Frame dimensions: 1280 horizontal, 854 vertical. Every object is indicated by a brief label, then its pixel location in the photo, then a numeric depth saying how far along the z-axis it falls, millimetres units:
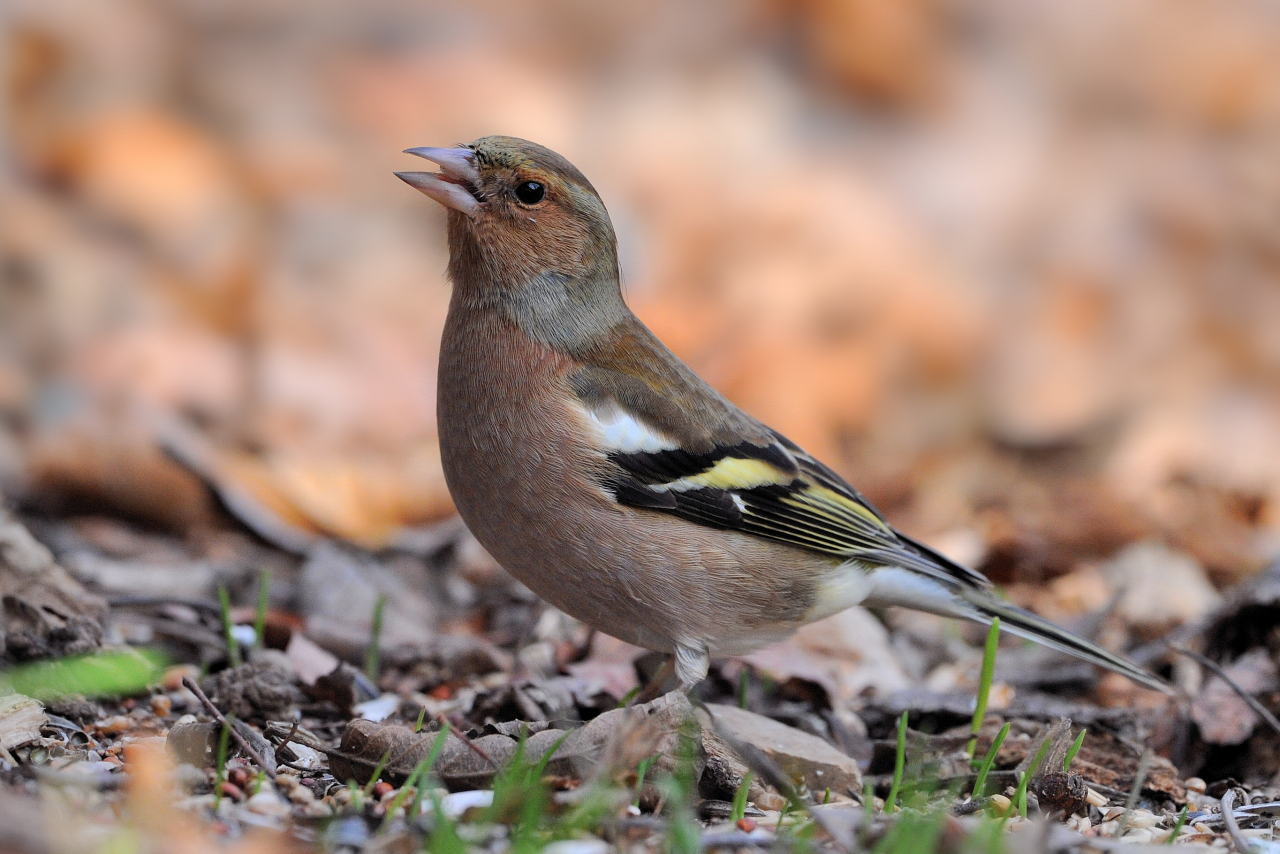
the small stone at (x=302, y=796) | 5887
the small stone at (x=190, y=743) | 6098
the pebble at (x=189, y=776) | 5839
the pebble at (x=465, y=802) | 5760
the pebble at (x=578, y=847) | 5227
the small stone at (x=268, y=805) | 5630
